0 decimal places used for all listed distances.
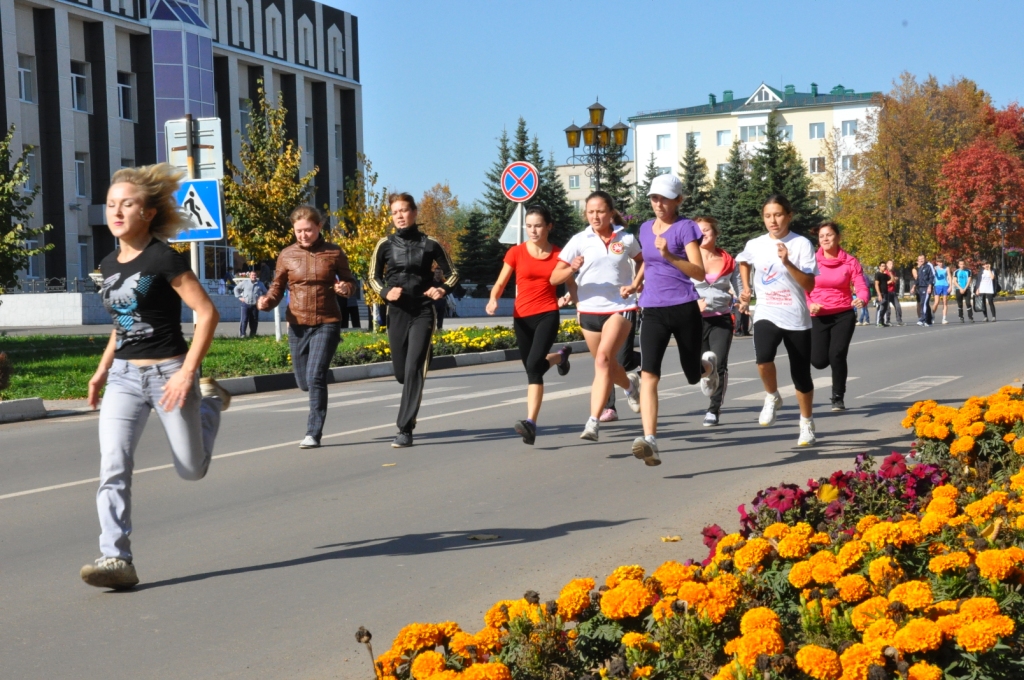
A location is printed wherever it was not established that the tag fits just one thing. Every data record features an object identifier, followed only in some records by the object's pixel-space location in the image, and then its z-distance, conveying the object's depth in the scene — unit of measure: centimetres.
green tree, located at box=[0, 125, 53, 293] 2161
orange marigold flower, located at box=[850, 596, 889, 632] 325
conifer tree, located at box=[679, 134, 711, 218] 8288
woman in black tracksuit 966
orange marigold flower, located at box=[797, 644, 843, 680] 294
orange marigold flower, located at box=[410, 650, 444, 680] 314
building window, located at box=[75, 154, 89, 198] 4647
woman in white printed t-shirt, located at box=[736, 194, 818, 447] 895
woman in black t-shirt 522
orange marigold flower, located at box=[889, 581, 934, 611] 325
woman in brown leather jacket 963
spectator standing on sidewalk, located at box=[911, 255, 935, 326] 3228
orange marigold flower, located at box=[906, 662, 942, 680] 288
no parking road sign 2069
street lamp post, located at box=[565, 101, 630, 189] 2614
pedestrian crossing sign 1602
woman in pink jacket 1127
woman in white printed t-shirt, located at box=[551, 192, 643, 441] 892
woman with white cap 795
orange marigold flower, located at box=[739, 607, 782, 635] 322
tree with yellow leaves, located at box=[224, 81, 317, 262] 3259
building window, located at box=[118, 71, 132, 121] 4875
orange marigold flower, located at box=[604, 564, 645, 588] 372
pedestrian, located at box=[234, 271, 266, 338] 2820
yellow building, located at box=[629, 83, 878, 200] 11394
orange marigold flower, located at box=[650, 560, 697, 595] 364
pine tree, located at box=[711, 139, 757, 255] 7362
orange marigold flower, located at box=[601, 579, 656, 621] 345
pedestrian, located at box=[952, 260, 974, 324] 3328
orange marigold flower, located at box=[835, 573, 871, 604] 345
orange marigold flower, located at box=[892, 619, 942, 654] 295
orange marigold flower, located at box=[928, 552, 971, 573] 365
